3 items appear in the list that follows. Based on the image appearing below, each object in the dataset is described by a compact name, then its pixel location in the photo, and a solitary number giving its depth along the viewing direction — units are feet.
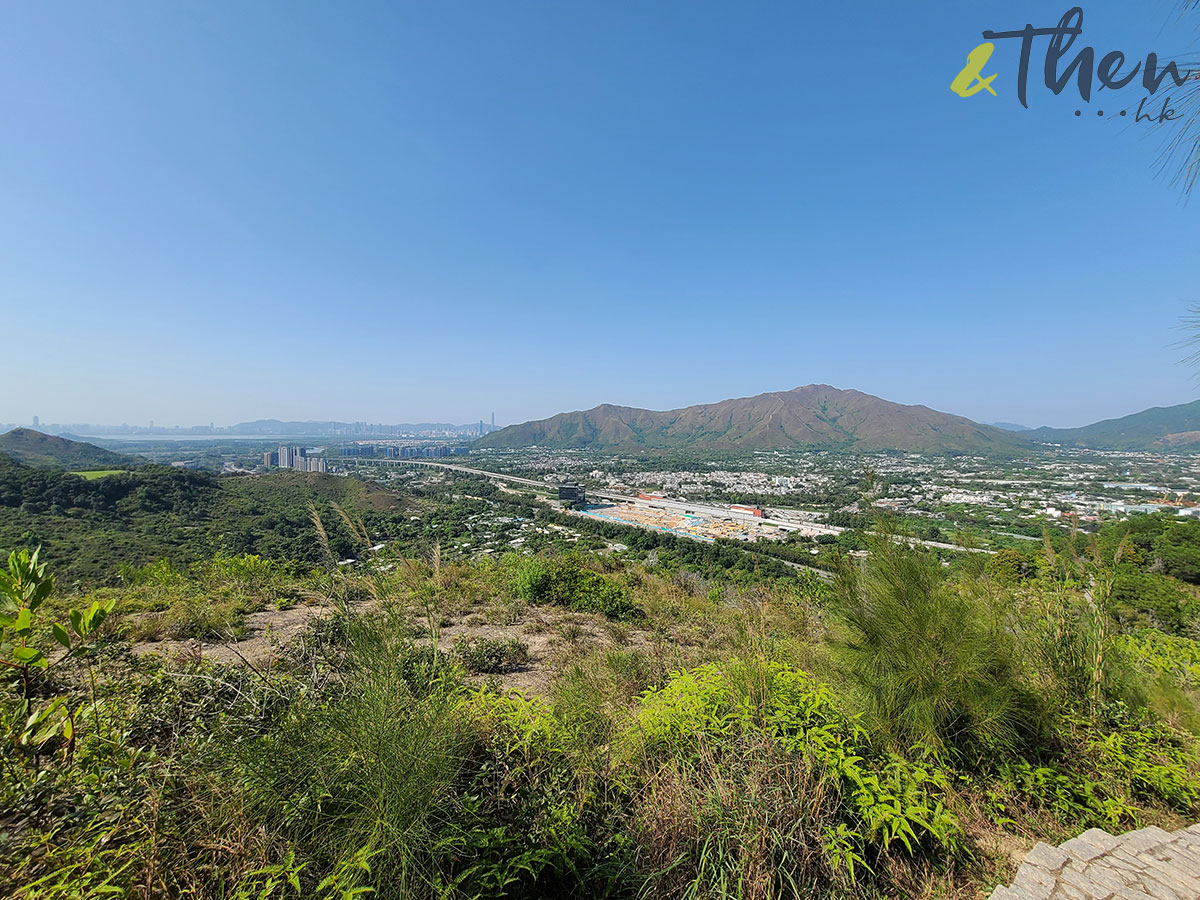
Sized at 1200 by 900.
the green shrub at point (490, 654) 12.98
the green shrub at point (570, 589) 19.89
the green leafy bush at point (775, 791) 5.72
